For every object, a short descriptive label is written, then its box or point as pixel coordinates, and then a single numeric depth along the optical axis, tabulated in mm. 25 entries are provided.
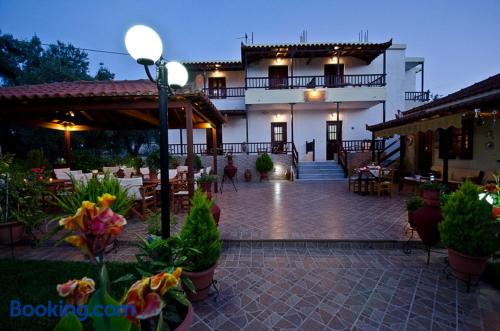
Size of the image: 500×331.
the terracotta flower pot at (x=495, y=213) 2719
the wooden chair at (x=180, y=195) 5949
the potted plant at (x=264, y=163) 11109
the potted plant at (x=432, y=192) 3422
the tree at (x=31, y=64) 13297
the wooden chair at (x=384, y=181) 7352
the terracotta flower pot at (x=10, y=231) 3887
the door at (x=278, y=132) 13914
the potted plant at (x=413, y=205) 3767
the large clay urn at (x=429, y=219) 3336
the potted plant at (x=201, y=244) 2445
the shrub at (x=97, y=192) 2954
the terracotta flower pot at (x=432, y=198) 3424
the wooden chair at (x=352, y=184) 7878
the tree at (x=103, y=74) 18141
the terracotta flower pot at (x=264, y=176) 11333
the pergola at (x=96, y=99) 4793
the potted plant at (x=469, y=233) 2635
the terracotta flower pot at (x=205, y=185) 5631
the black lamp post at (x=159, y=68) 2293
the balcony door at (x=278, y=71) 13883
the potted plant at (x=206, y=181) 5645
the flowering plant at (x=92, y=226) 1176
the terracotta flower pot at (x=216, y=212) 3767
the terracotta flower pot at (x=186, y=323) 1515
